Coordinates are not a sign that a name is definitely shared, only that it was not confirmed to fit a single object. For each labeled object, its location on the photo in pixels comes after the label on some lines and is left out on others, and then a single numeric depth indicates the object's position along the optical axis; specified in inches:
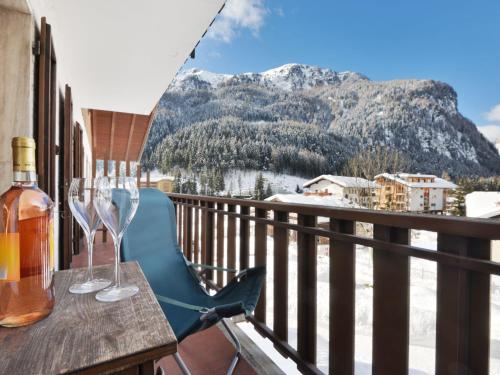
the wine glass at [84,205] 31.4
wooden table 18.7
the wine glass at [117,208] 30.7
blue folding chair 56.5
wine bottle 22.2
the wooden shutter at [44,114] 56.6
